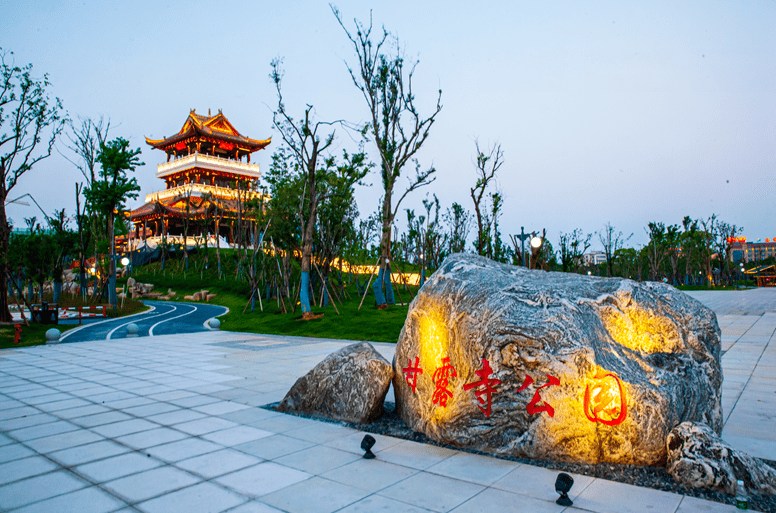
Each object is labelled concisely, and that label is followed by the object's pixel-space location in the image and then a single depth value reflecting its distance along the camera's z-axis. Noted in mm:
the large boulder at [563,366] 3703
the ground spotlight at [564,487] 3041
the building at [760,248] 130000
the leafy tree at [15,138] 15672
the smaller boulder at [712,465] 3246
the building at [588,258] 46675
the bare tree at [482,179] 20828
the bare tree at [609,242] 35719
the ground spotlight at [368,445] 3998
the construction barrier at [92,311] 20578
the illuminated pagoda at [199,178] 42406
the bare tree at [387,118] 16719
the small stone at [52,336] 12336
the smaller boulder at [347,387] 5141
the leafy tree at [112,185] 22734
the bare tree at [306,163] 14969
